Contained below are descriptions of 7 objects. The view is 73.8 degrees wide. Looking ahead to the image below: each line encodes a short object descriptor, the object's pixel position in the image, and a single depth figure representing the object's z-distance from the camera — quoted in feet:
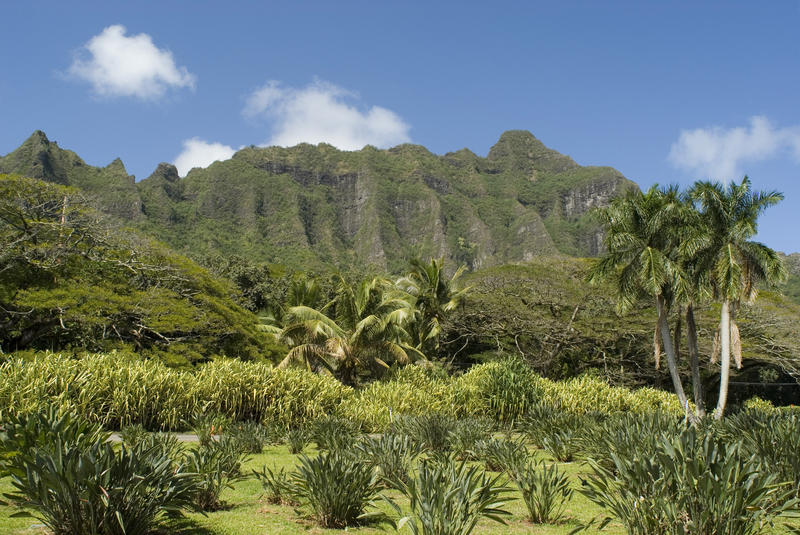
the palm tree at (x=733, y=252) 63.46
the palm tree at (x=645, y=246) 65.67
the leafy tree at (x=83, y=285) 55.21
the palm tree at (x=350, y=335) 67.72
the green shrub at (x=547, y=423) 36.85
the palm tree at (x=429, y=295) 95.81
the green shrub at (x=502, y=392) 50.98
